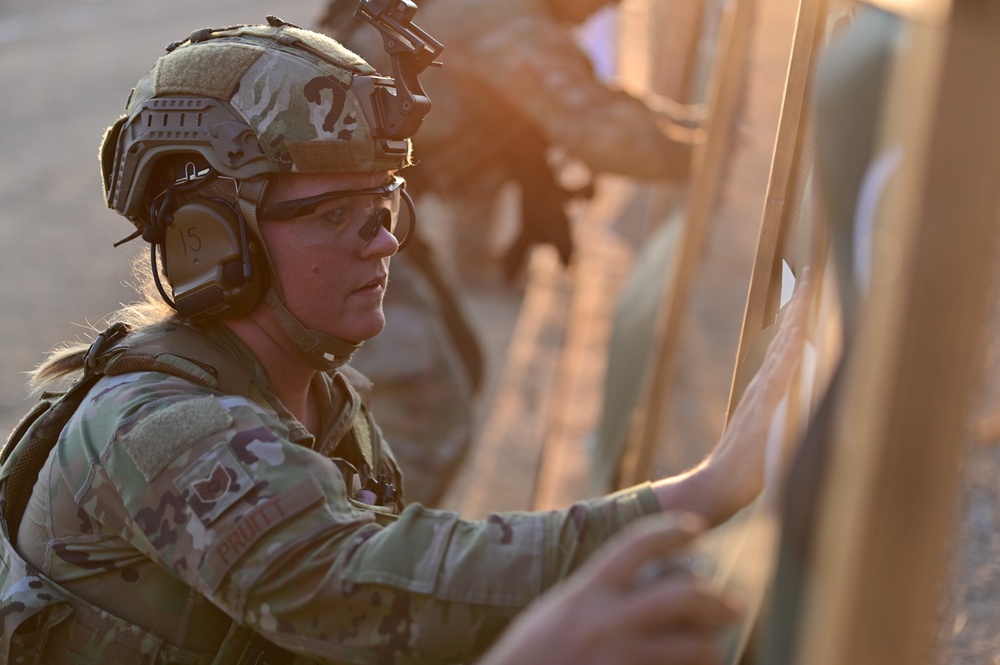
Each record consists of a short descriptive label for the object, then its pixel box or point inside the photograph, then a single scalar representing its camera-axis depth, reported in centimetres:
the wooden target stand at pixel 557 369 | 539
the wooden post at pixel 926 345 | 231
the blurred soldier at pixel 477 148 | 439
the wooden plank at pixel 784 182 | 276
